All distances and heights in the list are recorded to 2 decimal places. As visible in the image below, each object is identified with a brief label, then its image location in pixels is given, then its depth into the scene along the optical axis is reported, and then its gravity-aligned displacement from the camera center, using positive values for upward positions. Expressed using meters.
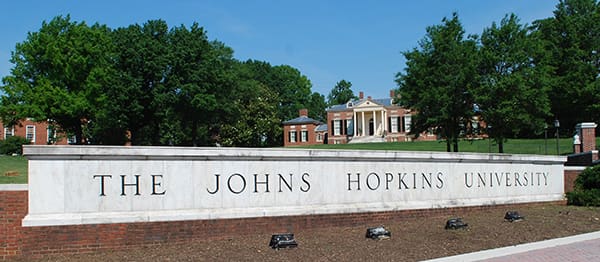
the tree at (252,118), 62.12 +2.76
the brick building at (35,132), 65.75 +1.37
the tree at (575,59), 48.66 +7.73
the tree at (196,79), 39.47 +4.91
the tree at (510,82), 23.81 +2.58
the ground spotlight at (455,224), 10.06 -1.71
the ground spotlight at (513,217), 11.30 -1.77
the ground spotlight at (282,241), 8.05 -1.61
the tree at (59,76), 39.56 +5.38
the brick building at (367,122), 70.88 +2.36
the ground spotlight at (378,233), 9.02 -1.68
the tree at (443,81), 24.80 +2.84
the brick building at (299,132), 76.94 +1.13
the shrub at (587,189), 14.05 -1.54
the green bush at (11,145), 50.00 -0.23
